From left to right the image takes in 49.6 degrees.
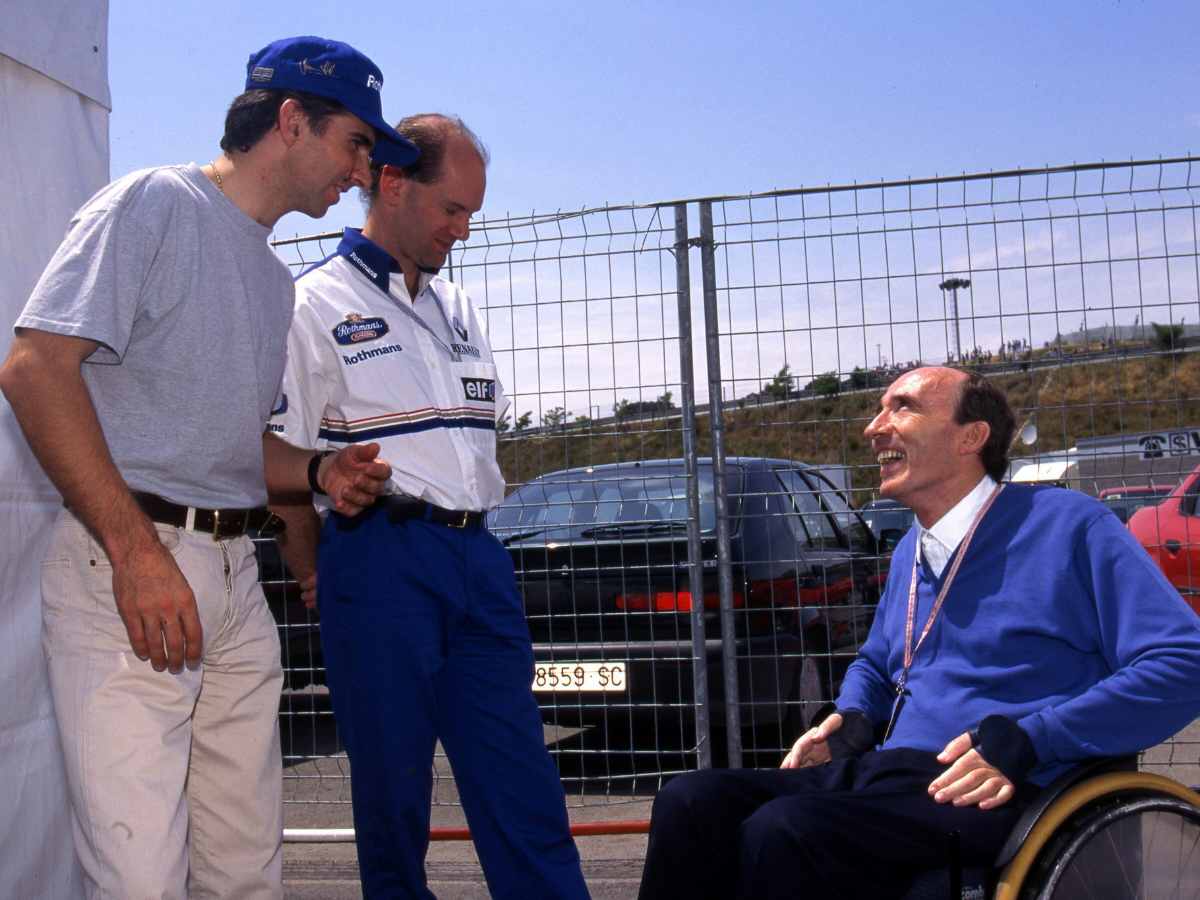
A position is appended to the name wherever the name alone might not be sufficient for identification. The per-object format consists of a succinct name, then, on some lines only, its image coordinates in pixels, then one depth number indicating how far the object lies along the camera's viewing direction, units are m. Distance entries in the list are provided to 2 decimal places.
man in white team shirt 2.84
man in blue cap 2.21
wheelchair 2.27
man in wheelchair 2.43
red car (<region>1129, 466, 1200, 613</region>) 4.55
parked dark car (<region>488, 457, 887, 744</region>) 4.89
